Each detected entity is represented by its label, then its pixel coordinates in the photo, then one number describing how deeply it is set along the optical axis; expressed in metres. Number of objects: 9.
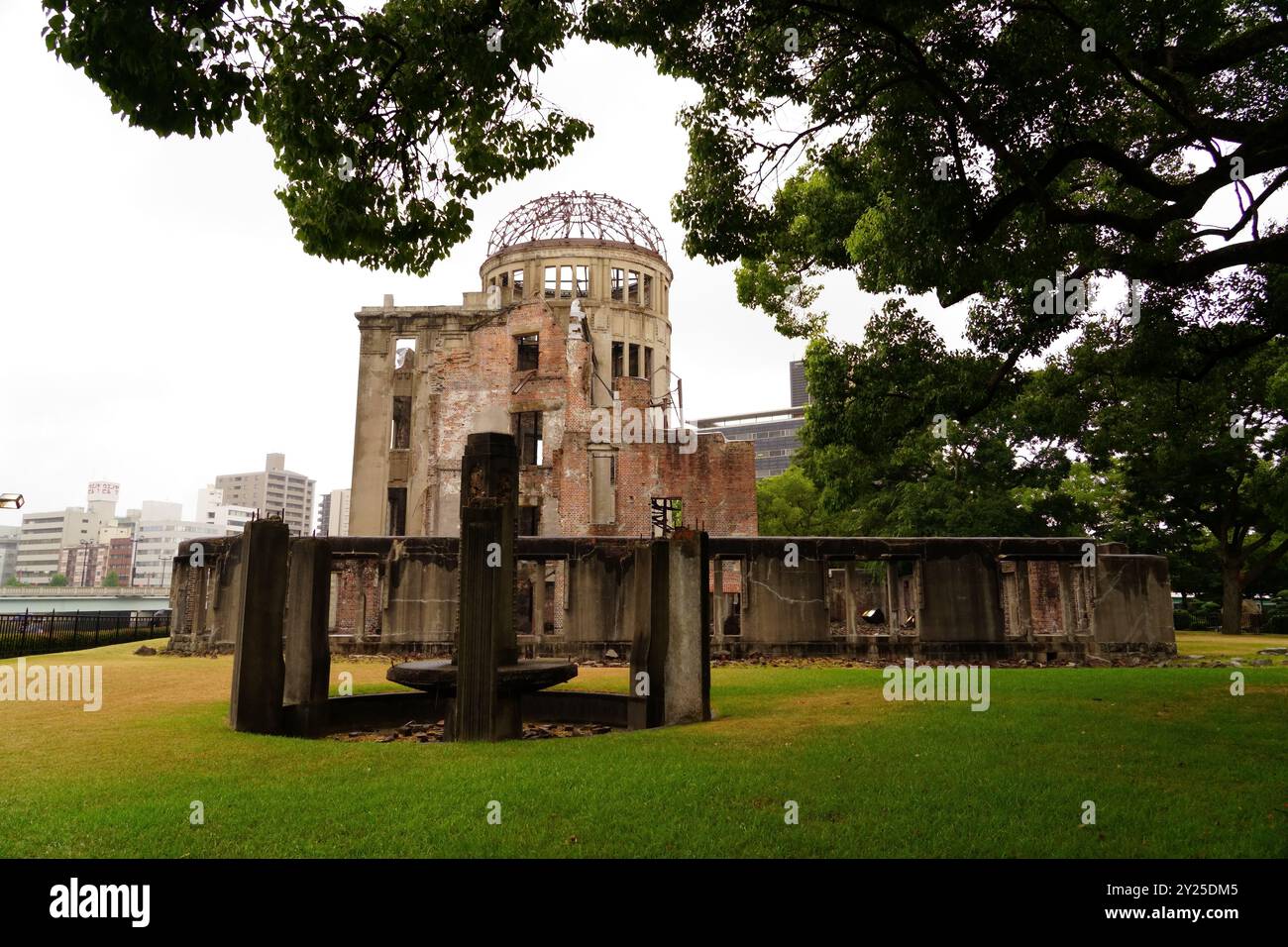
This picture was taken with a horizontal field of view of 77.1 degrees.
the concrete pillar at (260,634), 8.96
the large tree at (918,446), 14.05
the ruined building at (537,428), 31.91
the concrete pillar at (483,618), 8.39
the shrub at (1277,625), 31.05
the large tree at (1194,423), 12.12
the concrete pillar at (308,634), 9.88
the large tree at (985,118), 8.92
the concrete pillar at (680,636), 9.41
